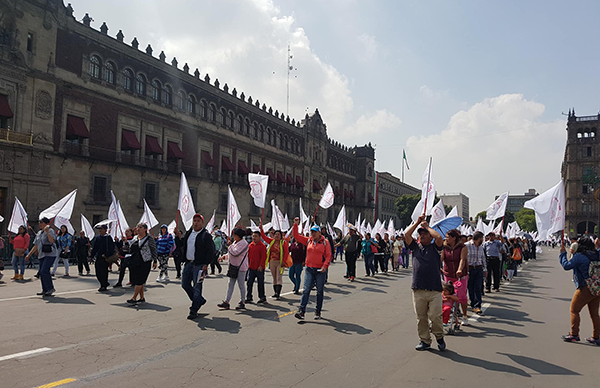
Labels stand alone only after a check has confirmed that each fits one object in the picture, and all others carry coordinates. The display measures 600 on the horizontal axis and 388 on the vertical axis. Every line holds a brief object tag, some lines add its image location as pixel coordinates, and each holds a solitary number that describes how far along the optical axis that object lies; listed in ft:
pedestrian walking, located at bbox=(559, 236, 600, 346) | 21.72
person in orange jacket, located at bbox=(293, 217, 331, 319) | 26.86
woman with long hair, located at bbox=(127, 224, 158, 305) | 29.81
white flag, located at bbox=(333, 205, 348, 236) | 79.46
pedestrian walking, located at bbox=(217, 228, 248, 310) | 29.37
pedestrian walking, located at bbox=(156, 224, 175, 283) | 42.98
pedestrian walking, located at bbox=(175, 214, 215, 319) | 25.99
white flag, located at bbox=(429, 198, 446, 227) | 53.11
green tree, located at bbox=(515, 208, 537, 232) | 364.58
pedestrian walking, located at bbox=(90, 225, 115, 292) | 35.73
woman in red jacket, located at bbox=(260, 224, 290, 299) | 35.04
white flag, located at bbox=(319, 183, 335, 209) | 63.52
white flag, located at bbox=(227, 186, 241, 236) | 56.39
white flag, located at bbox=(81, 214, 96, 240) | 61.21
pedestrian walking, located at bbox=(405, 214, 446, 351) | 19.88
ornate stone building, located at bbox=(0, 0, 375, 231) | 80.38
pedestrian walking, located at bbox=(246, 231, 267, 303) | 31.96
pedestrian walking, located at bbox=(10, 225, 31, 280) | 41.65
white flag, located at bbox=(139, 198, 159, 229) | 57.28
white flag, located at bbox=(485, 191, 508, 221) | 53.81
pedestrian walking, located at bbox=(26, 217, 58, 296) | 32.22
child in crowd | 23.65
